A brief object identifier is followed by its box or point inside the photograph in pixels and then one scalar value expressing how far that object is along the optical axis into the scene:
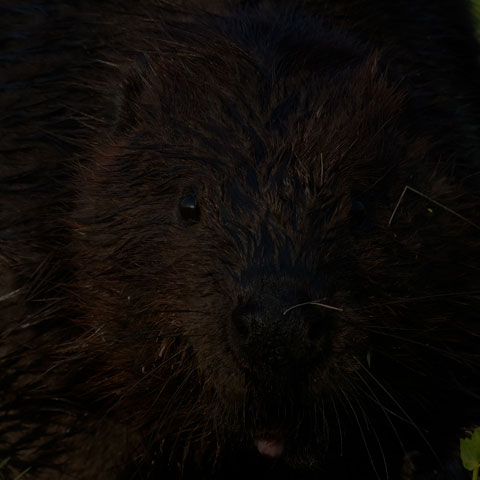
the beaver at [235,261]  6.03
